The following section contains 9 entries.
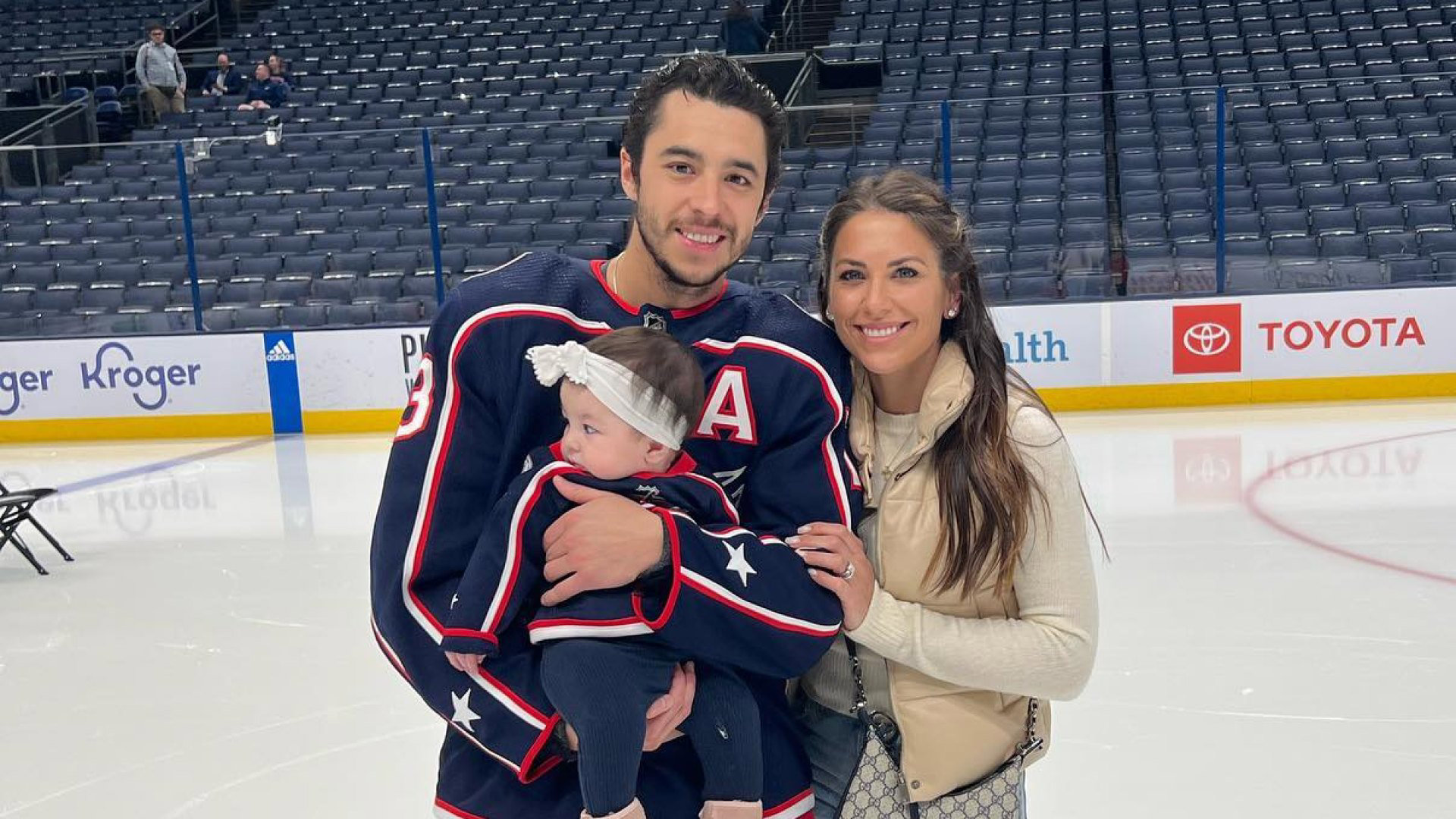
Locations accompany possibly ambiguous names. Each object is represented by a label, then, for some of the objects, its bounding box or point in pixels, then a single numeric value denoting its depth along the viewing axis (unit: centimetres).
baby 138
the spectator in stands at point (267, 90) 1311
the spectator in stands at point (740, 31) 1213
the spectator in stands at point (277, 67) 1339
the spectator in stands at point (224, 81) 1370
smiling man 139
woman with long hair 150
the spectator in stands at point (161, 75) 1318
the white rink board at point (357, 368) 910
